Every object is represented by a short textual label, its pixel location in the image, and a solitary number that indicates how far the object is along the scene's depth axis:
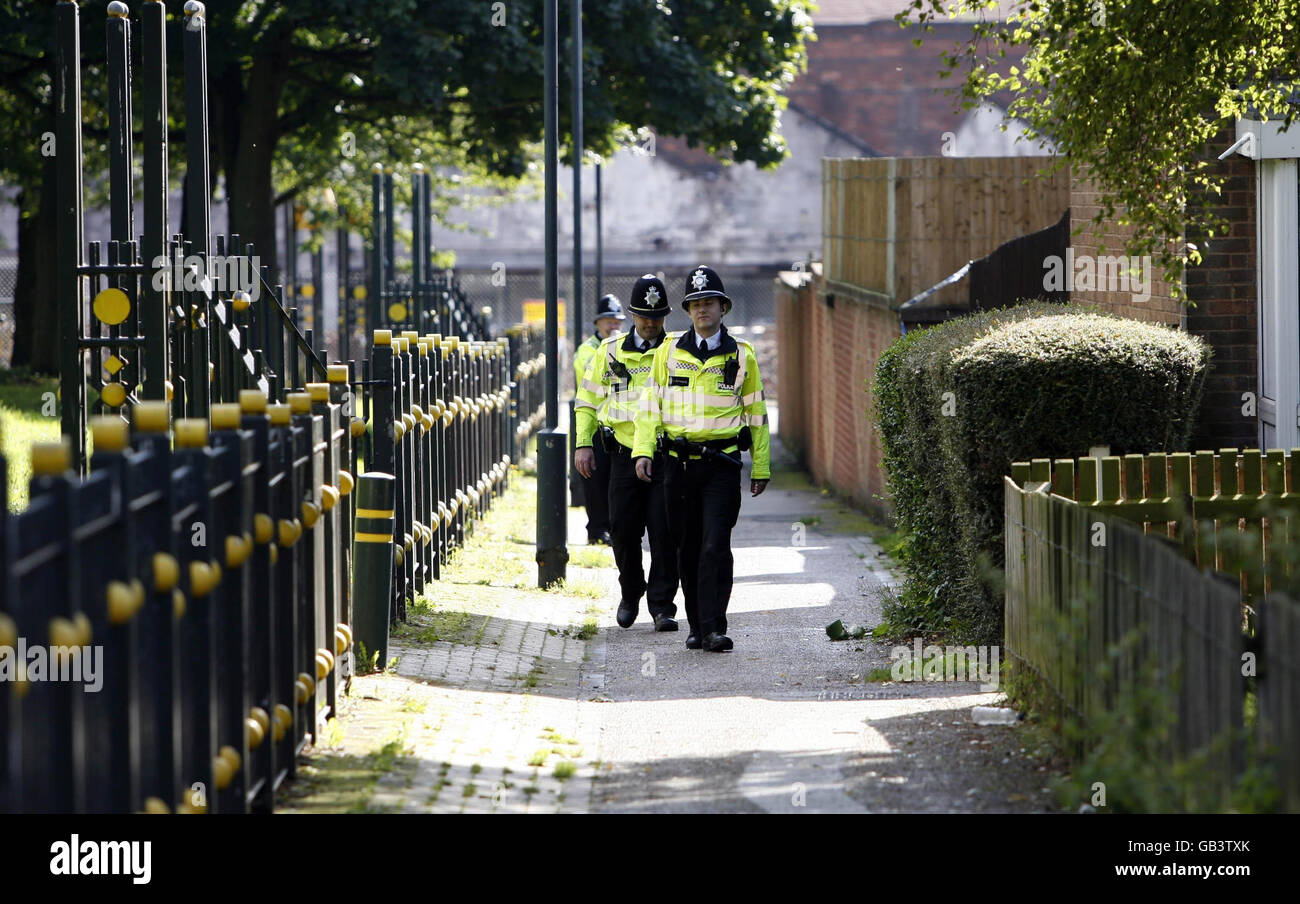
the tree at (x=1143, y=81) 16.72
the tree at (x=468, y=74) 41.12
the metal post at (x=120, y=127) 18.12
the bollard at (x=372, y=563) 15.85
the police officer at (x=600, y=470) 24.12
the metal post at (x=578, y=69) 25.69
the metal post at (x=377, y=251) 50.24
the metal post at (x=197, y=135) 19.03
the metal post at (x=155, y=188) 17.19
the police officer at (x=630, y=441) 19.94
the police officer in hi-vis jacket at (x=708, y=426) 18.12
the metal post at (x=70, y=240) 17.67
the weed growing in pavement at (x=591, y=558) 26.80
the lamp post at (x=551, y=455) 23.59
